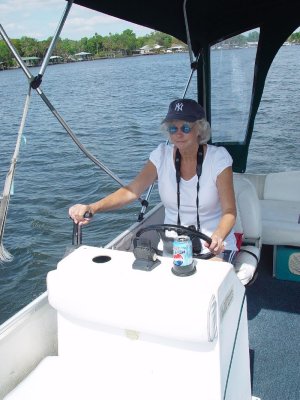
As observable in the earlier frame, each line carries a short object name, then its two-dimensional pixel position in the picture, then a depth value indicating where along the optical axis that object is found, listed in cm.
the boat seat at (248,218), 294
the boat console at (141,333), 160
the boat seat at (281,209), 332
